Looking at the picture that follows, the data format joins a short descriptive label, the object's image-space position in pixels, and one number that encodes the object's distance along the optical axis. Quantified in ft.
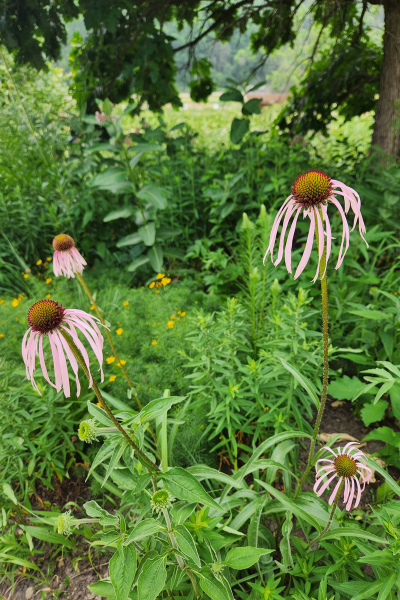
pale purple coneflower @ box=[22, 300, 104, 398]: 1.29
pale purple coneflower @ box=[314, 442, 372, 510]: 1.55
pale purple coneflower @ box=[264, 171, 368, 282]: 1.32
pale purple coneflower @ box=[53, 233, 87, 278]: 2.16
